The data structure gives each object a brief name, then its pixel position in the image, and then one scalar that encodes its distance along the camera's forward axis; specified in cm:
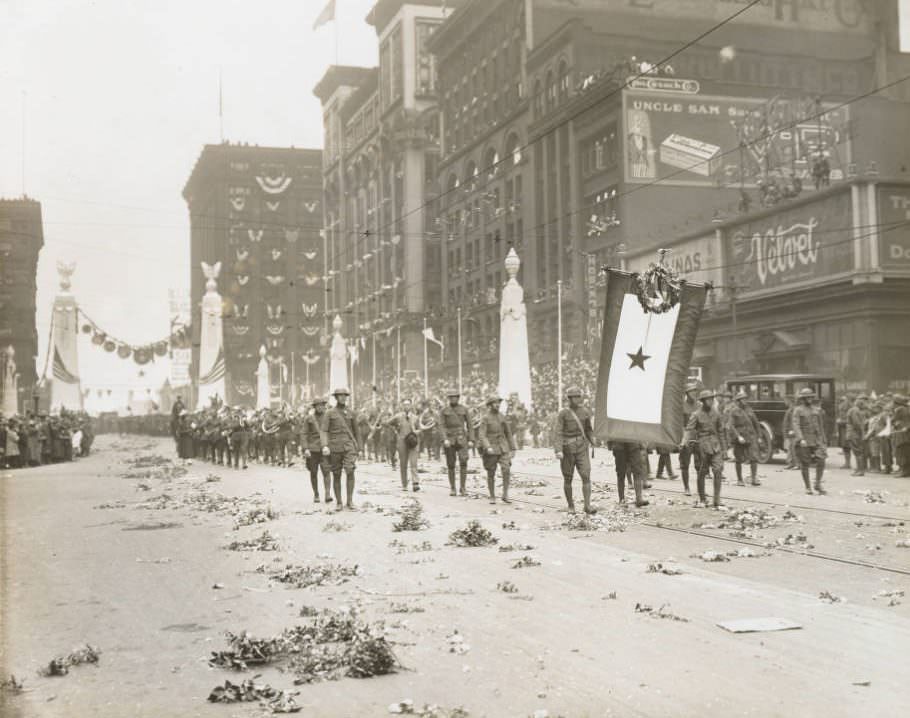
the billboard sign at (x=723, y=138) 5306
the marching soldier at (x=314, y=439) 1969
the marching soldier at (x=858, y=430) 2453
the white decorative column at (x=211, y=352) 5295
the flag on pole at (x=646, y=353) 1561
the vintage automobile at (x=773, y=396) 2859
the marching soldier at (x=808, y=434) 1864
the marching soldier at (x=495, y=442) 1900
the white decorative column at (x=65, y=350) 5678
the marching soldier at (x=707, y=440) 1661
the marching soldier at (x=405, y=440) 2208
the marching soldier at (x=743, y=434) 2098
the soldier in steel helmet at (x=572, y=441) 1630
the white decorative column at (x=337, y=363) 5559
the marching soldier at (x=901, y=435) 2298
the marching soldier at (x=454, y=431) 2100
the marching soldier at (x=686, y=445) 2005
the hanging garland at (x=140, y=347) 6022
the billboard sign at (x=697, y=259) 4772
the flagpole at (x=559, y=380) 4071
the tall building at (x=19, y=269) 3262
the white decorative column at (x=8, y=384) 4644
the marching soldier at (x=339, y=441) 1842
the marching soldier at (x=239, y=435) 3406
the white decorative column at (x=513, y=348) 3909
